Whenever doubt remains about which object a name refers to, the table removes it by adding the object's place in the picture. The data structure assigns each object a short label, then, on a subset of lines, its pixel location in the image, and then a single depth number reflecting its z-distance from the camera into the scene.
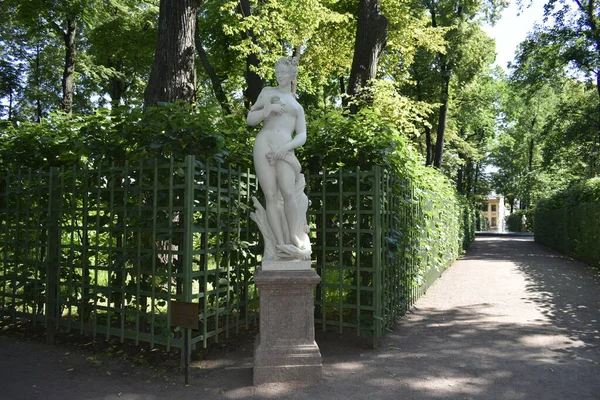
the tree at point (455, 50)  19.16
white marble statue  4.66
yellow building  94.44
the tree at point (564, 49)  18.75
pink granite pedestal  4.44
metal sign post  4.06
